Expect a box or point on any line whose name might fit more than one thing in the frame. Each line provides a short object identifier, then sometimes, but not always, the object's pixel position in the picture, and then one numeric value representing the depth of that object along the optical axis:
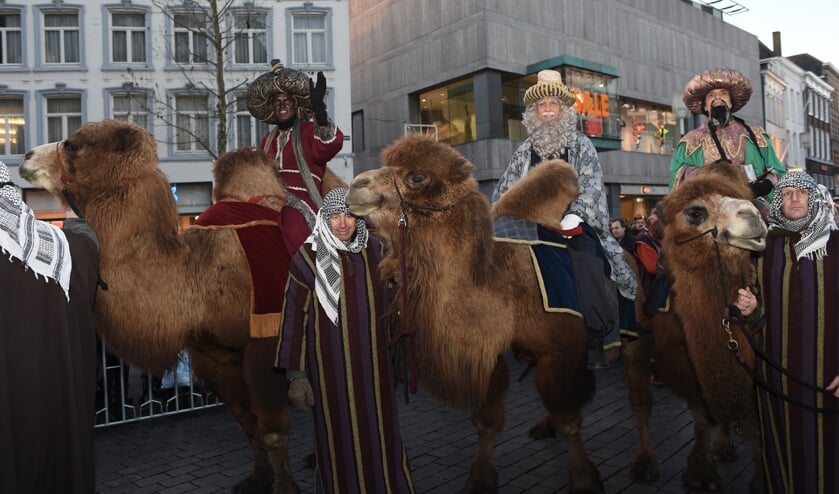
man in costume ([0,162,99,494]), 2.69
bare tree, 21.23
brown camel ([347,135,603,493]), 3.52
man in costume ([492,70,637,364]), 4.20
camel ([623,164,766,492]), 3.60
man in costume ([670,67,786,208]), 5.21
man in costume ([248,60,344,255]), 4.67
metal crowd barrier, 6.95
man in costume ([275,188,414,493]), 3.46
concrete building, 24.39
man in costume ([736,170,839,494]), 3.19
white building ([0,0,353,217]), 21.05
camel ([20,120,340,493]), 3.69
